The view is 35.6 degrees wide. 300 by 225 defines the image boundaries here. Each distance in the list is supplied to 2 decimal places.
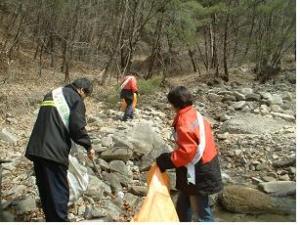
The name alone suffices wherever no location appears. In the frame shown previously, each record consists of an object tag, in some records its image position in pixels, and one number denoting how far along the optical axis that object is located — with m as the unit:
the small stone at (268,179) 7.81
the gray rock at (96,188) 5.89
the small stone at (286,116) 11.95
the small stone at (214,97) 14.71
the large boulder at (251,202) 6.36
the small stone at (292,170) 8.18
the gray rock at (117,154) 7.52
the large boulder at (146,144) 7.99
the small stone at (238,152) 9.07
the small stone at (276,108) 13.12
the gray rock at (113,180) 6.55
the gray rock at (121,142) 7.99
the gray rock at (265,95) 14.35
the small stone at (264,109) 12.74
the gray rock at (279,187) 7.03
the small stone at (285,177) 7.93
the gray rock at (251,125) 10.75
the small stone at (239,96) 14.44
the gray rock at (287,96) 14.60
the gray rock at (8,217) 5.15
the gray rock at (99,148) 7.78
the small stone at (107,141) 8.13
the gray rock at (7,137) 8.40
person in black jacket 4.08
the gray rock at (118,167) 7.20
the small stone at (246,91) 15.35
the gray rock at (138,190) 6.51
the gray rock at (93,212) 5.30
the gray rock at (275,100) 13.79
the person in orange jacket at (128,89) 9.90
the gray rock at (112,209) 5.49
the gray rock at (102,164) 7.10
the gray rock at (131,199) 6.07
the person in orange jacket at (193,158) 3.60
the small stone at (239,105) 13.33
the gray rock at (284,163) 8.55
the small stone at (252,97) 14.29
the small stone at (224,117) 12.23
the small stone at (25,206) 5.32
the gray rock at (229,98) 14.43
